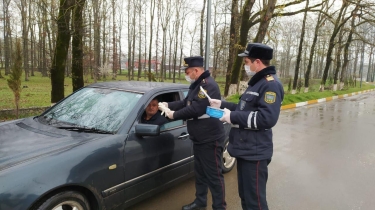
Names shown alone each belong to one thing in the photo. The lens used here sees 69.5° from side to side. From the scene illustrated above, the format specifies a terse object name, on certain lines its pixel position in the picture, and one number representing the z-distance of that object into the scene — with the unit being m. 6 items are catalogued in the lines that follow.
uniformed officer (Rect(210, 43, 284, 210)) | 2.34
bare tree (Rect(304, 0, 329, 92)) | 21.82
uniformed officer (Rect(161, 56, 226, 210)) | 2.92
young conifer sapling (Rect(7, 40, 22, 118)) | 6.93
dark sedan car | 2.12
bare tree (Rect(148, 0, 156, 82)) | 33.17
